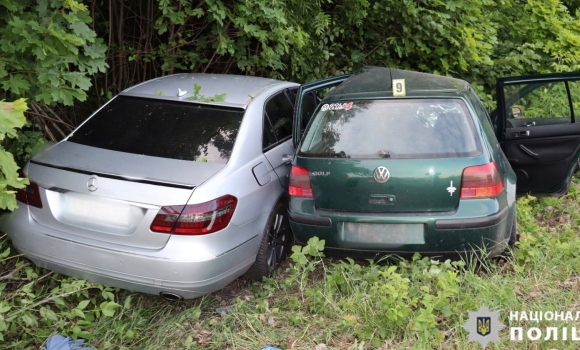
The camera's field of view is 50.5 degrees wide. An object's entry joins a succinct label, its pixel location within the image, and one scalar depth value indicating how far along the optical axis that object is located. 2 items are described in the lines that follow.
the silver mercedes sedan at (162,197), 3.84
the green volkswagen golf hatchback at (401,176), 4.21
